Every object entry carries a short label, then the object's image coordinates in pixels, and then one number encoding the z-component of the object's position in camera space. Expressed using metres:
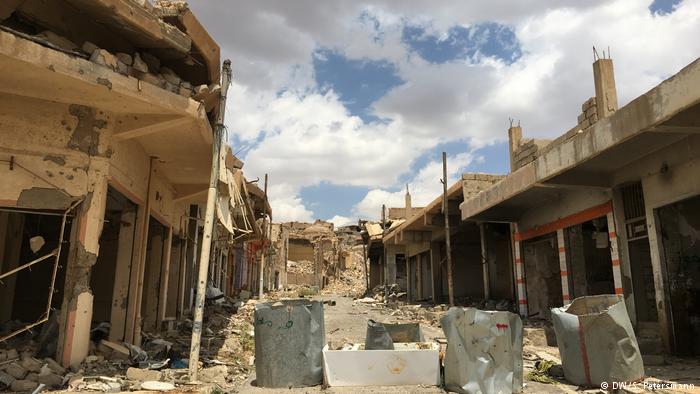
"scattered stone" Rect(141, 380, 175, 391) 5.77
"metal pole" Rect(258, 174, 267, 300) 24.41
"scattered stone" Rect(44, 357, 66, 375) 6.13
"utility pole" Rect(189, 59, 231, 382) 6.52
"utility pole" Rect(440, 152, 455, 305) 16.17
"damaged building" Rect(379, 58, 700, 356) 8.05
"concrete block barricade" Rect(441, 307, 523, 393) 5.54
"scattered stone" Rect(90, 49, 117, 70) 6.19
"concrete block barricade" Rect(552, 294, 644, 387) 5.70
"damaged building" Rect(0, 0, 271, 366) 6.25
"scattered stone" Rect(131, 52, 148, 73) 6.77
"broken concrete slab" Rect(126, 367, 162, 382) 6.27
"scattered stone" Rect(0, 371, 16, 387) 5.58
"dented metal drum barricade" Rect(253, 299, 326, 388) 6.06
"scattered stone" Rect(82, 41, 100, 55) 6.34
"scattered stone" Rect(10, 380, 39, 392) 5.56
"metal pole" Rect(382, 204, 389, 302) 29.80
